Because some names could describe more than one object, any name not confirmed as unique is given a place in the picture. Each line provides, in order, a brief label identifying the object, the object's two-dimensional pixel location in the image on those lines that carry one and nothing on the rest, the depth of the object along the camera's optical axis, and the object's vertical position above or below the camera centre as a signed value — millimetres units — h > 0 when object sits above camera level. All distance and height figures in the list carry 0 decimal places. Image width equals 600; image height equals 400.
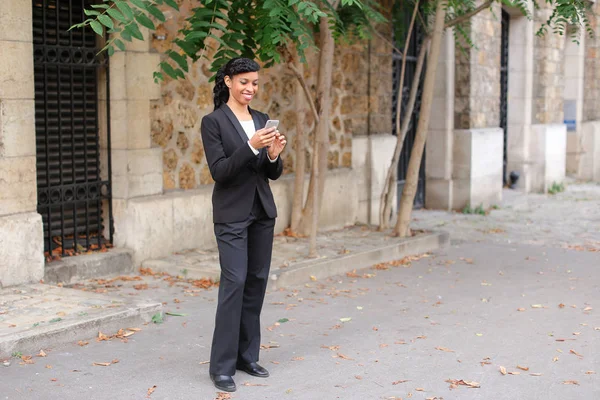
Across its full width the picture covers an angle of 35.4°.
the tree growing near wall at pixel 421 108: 10289 +362
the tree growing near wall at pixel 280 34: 6977 +851
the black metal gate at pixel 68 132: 8164 +60
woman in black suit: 5238 -335
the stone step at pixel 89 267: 7891 -1115
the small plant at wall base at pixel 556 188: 17828 -906
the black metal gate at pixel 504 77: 16922 +1149
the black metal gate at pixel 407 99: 13695 +583
